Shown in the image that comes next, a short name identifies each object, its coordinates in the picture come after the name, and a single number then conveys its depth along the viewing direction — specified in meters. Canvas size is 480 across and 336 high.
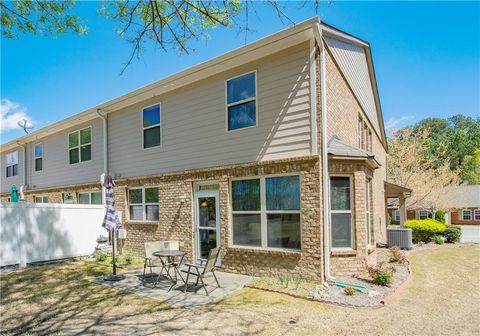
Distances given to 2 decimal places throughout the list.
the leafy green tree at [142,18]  5.44
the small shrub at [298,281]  7.67
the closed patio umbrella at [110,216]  8.87
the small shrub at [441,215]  30.02
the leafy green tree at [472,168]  47.00
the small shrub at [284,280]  7.82
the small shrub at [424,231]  18.16
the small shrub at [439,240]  17.64
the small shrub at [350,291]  7.09
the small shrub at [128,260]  11.12
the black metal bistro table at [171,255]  8.01
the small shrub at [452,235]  19.03
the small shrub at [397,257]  11.03
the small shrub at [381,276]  7.79
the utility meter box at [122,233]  12.48
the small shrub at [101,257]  11.82
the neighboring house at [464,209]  36.20
